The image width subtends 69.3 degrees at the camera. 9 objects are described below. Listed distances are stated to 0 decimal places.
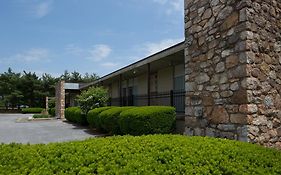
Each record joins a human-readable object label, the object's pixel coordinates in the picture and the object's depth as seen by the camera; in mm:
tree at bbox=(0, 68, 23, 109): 35064
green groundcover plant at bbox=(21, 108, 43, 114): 31861
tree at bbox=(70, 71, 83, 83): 40924
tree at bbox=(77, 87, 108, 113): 13223
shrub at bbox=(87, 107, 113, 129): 10524
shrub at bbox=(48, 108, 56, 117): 24633
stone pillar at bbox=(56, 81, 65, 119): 20803
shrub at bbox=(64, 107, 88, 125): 13883
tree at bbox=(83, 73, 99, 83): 40815
